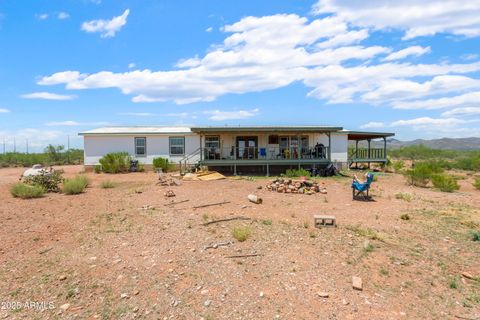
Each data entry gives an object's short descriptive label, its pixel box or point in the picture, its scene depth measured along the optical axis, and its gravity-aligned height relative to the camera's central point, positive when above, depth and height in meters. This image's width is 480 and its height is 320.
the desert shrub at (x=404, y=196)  12.40 -1.86
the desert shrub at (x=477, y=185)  16.70 -1.91
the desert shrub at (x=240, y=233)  6.94 -1.76
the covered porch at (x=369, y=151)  24.37 -0.30
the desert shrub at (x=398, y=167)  24.48 -1.45
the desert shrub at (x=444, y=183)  15.45 -1.71
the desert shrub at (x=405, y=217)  9.29 -1.92
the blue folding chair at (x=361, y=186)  12.09 -1.39
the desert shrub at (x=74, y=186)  13.04 -1.37
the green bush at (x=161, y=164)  21.83 -0.93
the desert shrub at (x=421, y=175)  17.06 -1.42
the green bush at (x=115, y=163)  21.41 -0.82
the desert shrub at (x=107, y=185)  14.86 -1.54
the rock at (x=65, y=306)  4.61 -2.13
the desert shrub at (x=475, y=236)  7.73 -2.05
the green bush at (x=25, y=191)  11.98 -1.44
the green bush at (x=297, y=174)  18.40 -1.41
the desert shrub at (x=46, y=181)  13.56 -1.21
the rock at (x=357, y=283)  5.06 -2.05
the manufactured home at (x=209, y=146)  22.12 +0.20
